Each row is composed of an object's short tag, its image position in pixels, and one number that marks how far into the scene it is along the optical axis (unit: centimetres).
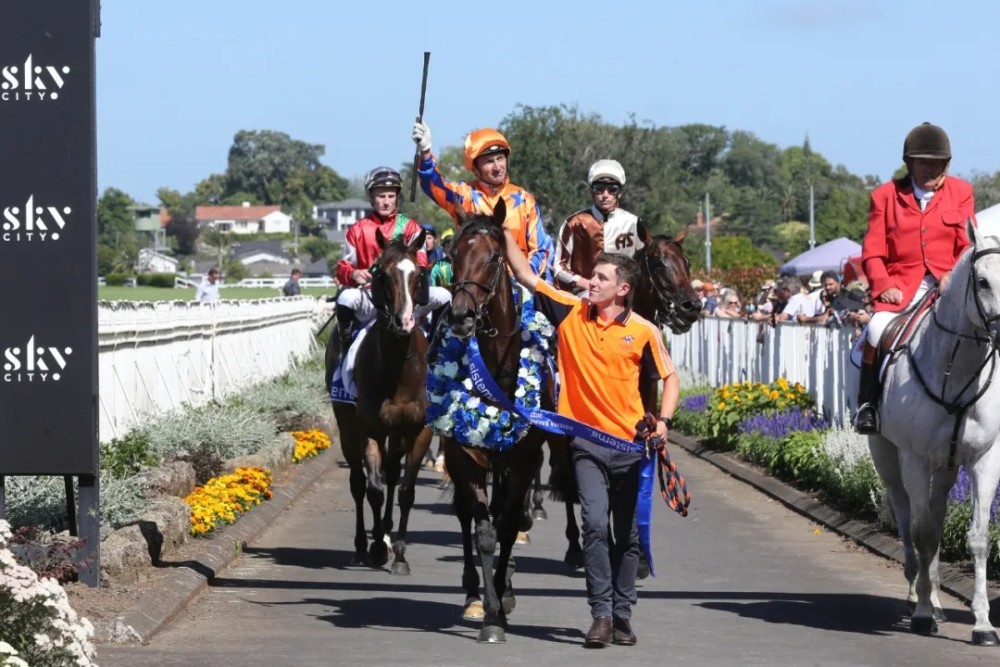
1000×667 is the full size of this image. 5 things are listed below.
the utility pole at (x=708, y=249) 10281
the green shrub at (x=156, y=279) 13350
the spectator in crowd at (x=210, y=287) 4084
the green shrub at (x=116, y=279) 13800
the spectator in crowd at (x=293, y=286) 5684
